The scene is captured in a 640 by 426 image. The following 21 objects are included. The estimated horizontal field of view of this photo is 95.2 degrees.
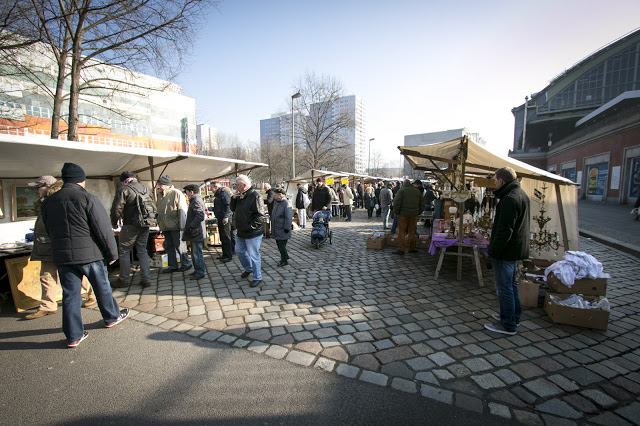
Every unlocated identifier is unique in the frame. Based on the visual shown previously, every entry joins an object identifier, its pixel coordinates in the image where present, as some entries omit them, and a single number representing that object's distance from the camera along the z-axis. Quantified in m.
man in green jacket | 7.11
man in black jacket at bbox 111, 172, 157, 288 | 4.84
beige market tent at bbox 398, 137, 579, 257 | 5.30
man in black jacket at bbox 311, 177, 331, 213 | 9.62
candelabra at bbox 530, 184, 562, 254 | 5.92
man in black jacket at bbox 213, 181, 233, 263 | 6.75
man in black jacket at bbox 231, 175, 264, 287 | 5.05
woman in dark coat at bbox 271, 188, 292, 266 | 6.00
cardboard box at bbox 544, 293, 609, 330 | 3.51
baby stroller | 8.02
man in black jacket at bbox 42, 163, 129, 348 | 3.13
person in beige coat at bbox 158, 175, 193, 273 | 5.62
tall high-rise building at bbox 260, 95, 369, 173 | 31.09
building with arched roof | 18.64
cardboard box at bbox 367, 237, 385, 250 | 7.89
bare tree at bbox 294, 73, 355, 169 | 30.00
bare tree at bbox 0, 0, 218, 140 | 7.05
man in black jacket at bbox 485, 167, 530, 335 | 3.35
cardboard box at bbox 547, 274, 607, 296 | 3.88
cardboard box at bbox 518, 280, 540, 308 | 4.24
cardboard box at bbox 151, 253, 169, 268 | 6.09
